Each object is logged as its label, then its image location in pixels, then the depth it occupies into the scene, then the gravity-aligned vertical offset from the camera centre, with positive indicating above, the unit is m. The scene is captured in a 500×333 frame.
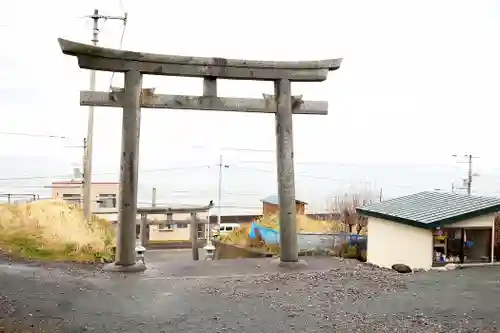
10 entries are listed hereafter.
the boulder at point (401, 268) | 10.52 -2.04
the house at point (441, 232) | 11.77 -1.37
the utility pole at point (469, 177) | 32.66 +0.29
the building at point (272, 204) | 27.75 -1.80
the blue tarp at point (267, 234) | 15.99 -2.09
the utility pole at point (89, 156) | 16.34 +0.44
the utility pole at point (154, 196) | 23.02 -1.25
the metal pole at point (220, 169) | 27.59 +0.21
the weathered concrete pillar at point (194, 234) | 19.05 -2.60
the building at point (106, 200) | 32.40 -2.12
